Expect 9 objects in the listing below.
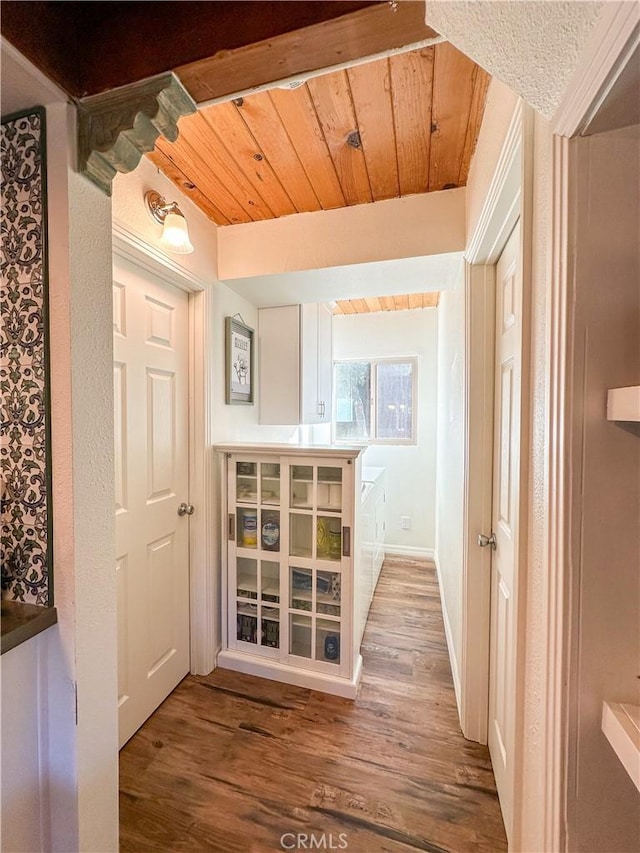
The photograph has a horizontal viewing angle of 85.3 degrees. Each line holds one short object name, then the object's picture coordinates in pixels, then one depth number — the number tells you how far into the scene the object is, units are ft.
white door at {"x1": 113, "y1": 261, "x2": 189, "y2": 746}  4.72
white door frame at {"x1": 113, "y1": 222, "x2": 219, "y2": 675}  5.92
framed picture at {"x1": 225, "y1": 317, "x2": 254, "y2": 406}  6.63
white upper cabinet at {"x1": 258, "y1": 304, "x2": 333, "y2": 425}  7.59
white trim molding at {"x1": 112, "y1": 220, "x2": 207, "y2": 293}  4.31
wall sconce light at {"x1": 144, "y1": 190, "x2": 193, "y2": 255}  4.44
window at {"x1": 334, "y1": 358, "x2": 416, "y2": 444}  11.71
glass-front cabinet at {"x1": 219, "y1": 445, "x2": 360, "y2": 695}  5.76
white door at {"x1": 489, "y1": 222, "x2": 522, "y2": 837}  3.67
